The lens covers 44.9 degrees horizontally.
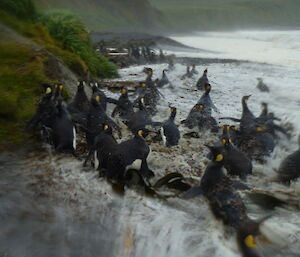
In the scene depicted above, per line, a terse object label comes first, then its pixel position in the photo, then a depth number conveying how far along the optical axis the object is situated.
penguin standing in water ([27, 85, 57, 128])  6.16
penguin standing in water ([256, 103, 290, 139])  7.23
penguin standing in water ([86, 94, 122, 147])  6.16
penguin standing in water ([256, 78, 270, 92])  12.69
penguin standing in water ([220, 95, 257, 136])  6.96
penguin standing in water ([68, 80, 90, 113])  7.28
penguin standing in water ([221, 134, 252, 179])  5.61
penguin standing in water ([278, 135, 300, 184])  5.64
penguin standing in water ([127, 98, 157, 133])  7.13
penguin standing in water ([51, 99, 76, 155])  5.80
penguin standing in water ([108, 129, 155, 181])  5.21
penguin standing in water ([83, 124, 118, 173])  5.29
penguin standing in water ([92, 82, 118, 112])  7.94
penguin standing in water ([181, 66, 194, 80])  14.70
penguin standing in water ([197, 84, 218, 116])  8.59
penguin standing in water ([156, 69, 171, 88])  12.56
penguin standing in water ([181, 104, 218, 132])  7.68
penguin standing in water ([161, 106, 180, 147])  6.69
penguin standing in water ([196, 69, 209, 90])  12.27
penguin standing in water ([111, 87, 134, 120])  8.25
